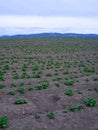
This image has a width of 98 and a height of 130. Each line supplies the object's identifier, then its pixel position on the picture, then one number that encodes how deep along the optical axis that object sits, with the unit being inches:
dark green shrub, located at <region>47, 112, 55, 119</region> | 177.5
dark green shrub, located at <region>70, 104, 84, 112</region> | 195.1
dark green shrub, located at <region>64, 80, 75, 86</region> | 278.1
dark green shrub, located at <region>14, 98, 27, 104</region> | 204.1
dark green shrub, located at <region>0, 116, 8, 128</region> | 159.2
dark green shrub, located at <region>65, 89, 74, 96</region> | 235.7
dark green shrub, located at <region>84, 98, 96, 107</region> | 207.7
